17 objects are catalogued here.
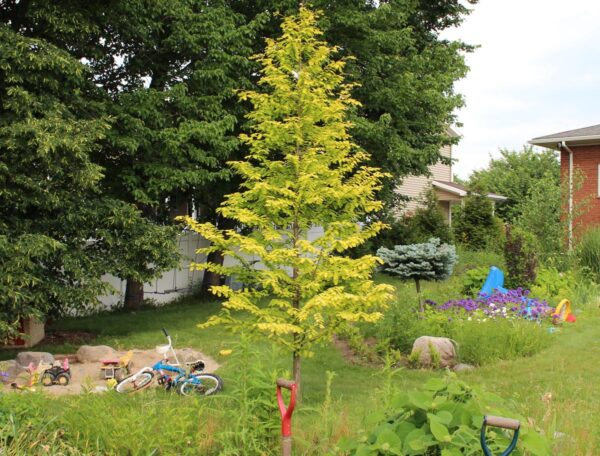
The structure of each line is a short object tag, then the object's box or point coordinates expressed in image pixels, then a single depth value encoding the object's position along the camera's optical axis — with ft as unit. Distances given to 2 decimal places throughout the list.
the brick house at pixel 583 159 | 62.08
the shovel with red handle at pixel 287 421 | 11.17
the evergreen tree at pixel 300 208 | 19.69
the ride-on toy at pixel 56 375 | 23.70
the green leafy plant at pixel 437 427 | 10.18
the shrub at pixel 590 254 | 46.98
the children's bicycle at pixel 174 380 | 21.42
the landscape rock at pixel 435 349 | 25.81
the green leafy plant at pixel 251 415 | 13.07
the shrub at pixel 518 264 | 39.91
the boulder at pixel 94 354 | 28.27
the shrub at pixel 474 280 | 40.55
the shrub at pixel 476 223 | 74.43
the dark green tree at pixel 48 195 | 27.07
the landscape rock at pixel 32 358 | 26.60
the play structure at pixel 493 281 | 38.54
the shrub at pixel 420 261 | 32.60
